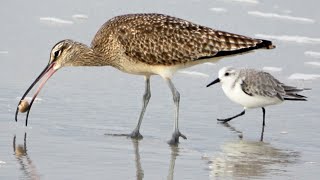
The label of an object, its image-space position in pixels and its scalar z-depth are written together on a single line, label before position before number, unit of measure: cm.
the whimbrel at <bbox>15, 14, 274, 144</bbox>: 1079
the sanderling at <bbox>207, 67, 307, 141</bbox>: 1153
